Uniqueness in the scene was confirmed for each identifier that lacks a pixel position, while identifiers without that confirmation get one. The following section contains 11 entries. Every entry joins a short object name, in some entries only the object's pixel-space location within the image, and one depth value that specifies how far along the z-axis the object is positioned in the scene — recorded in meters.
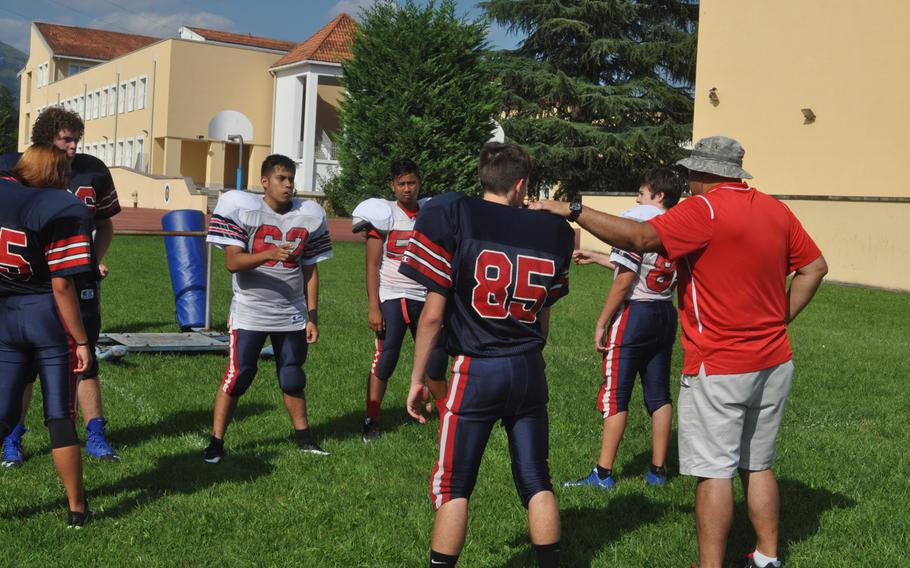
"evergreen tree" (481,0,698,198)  37.81
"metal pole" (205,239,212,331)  12.17
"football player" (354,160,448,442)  7.36
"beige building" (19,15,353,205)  50.19
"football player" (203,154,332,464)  6.45
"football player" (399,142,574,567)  4.14
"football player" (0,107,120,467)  6.20
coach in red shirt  4.41
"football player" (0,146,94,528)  5.04
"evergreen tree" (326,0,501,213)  30.89
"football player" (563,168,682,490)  6.11
